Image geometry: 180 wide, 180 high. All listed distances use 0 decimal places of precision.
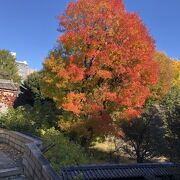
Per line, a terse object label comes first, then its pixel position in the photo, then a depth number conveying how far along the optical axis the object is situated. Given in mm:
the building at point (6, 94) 14144
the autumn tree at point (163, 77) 20640
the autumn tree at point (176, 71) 27251
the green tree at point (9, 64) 31907
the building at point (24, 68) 52335
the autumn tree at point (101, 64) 11049
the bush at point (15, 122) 9818
